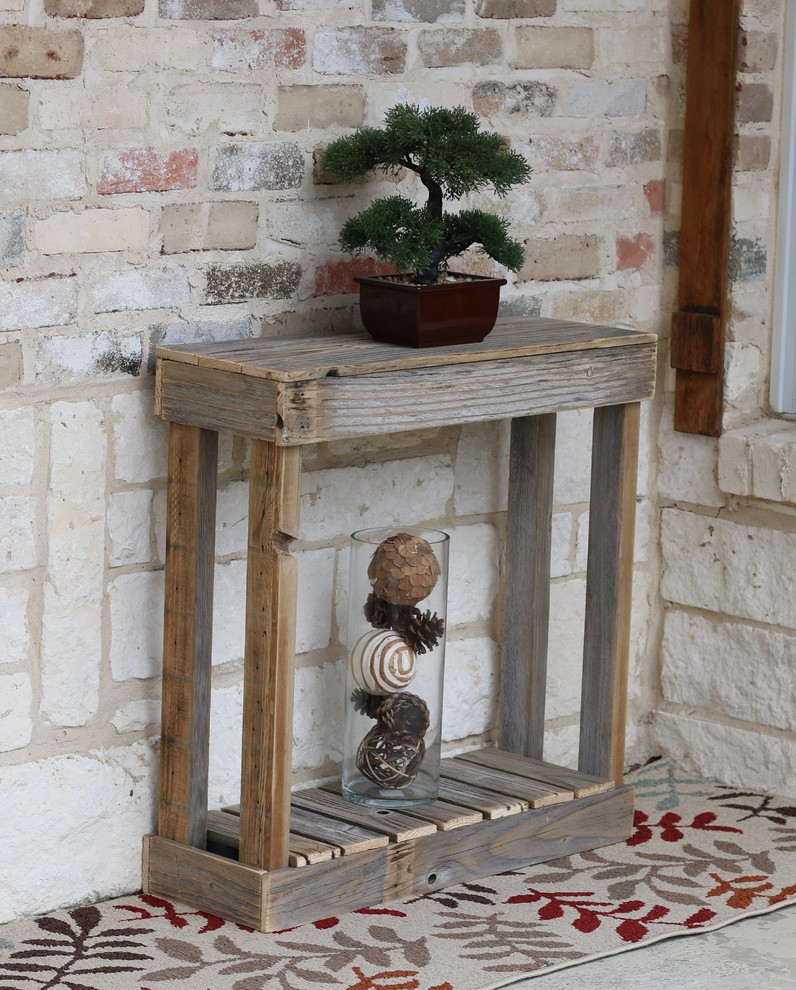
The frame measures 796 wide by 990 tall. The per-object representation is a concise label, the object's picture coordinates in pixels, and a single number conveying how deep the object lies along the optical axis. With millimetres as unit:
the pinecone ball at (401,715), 5048
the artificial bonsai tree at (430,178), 4805
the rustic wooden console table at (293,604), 4556
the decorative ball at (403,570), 4970
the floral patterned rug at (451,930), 4475
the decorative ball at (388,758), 5071
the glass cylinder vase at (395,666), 5003
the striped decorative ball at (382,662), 4999
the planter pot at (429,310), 4747
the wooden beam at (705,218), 5832
